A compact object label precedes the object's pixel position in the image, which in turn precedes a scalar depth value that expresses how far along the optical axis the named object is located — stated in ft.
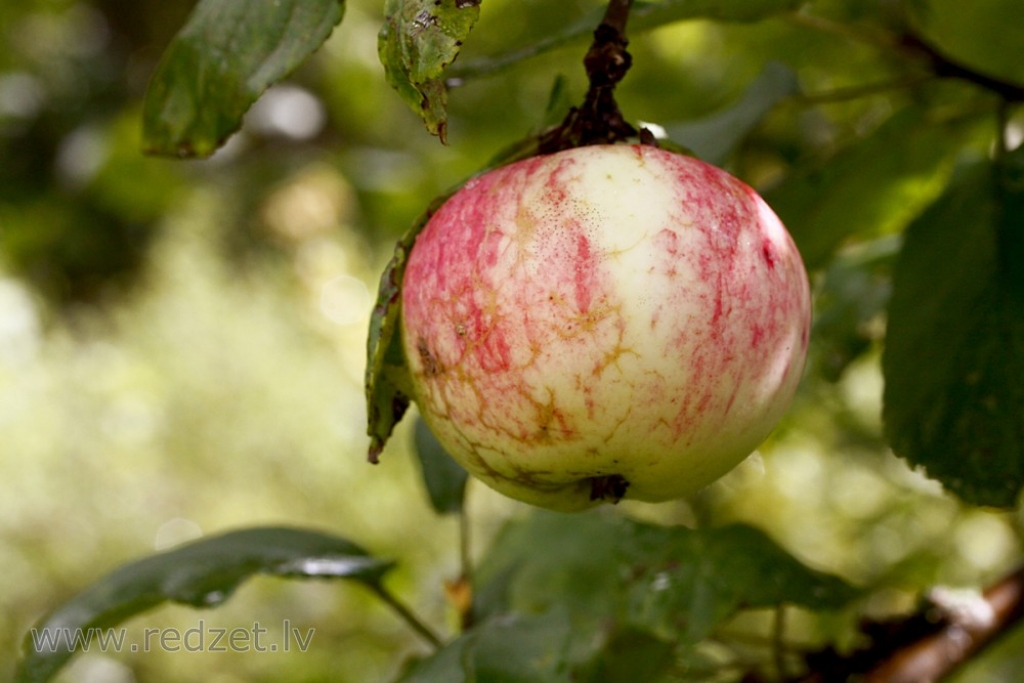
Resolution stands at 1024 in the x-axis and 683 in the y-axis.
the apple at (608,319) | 2.40
